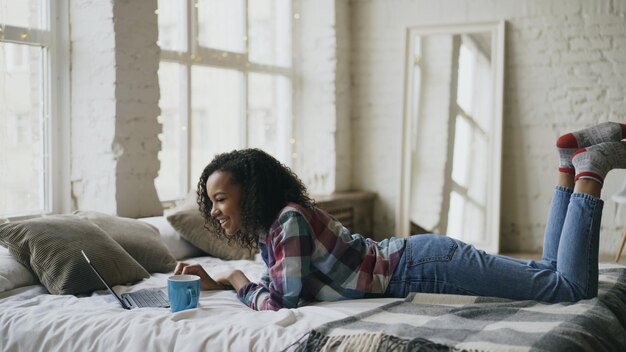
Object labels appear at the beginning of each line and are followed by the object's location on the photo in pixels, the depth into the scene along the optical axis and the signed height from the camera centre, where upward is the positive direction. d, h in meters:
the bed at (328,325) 1.81 -0.54
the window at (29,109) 3.69 +0.08
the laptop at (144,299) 2.40 -0.59
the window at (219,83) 4.73 +0.31
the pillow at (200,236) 3.52 -0.53
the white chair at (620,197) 4.75 -0.42
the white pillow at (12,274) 2.58 -0.54
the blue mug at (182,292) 2.24 -0.51
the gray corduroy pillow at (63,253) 2.65 -0.48
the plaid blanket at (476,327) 1.76 -0.52
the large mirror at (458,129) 5.48 +0.01
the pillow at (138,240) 3.06 -0.49
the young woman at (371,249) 2.21 -0.38
